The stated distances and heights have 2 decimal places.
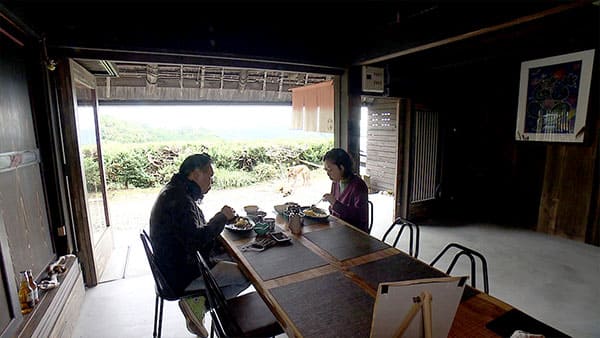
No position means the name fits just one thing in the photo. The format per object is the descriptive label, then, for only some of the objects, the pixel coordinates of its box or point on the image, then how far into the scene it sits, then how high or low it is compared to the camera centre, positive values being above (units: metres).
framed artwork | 3.36 +0.32
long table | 1.06 -0.72
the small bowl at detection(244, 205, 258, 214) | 2.46 -0.69
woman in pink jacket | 2.33 -0.54
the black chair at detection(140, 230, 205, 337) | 1.72 -0.93
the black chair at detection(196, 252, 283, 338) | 1.33 -1.01
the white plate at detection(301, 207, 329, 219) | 2.26 -0.69
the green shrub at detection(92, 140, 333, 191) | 6.61 -0.78
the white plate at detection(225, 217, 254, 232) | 2.04 -0.70
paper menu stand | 0.82 -0.52
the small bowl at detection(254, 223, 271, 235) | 1.97 -0.68
